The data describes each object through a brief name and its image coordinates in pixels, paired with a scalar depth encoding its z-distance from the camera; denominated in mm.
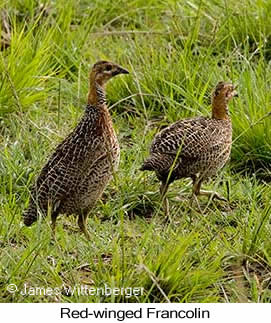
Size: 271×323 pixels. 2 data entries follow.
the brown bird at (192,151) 12812
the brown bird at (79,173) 12008
